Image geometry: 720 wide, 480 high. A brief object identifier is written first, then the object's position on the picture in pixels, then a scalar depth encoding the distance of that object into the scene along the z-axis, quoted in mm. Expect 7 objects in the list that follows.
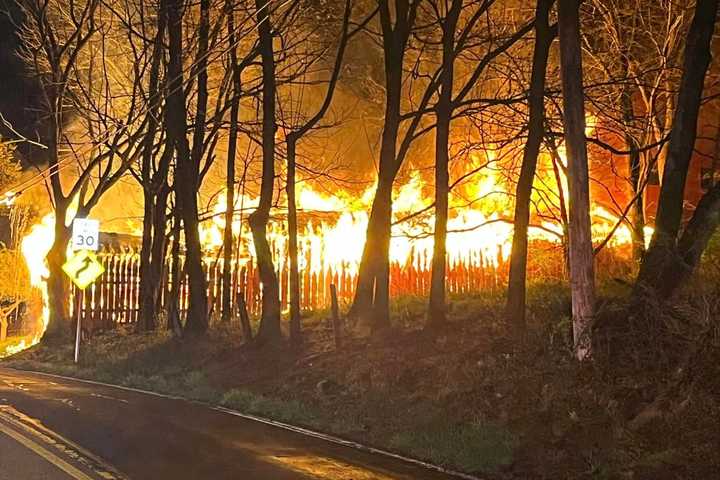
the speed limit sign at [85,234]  22297
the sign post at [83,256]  22172
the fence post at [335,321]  16297
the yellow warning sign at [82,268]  22141
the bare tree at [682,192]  10664
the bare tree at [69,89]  25531
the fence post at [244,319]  19062
